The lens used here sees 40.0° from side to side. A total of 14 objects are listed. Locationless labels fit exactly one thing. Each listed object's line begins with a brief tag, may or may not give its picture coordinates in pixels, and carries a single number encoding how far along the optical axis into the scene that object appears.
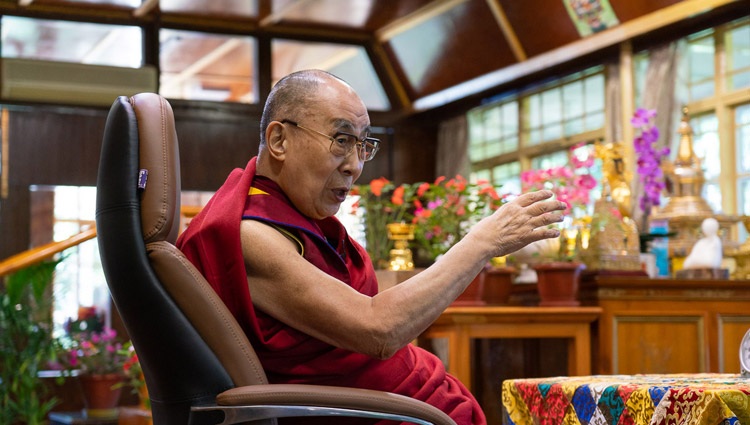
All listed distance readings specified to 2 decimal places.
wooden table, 3.53
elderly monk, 1.53
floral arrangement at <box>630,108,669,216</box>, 4.70
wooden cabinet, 3.52
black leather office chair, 1.45
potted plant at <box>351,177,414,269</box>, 4.09
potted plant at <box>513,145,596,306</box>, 3.59
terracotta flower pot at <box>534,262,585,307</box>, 3.57
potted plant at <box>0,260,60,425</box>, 4.30
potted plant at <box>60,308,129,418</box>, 5.30
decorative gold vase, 3.86
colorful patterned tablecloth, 1.58
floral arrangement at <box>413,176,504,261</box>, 3.88
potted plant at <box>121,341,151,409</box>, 4.60
